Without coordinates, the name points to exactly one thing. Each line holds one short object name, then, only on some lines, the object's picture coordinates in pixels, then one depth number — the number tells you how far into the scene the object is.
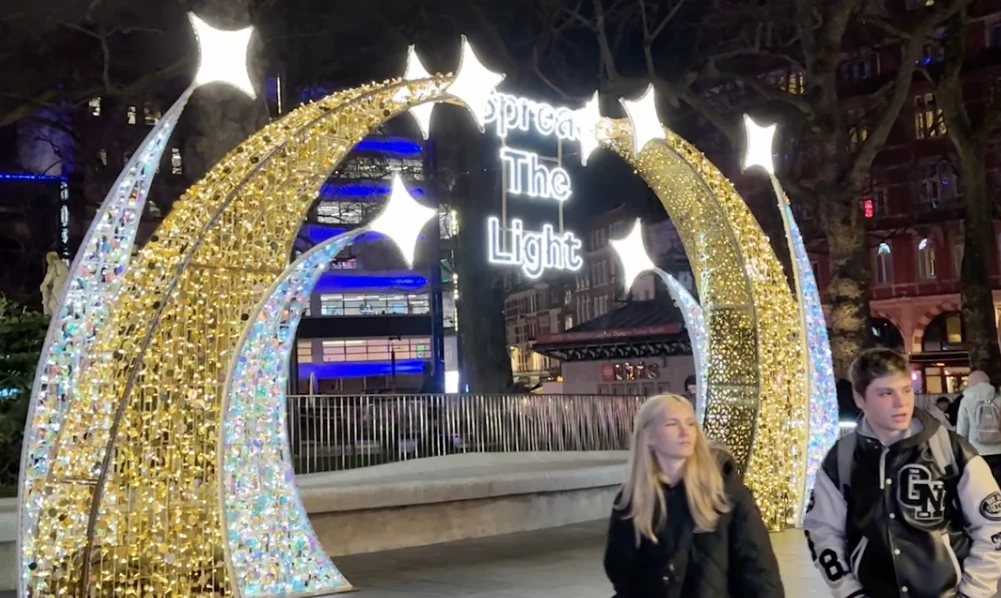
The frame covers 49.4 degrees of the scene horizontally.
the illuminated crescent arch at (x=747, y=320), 10.13
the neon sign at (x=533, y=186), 8.70
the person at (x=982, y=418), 8.96
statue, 12.88
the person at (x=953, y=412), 12.45
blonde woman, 3.45
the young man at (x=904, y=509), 3.47
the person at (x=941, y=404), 17.35
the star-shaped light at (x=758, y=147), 10.22
